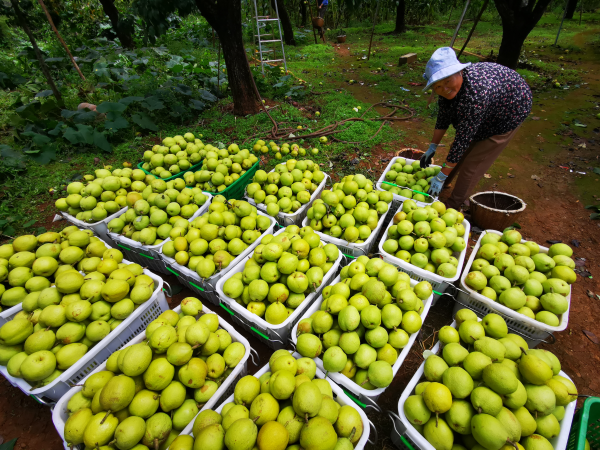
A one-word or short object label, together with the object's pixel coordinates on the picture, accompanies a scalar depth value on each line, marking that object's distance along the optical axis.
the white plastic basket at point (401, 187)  3.88
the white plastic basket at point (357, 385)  2.02
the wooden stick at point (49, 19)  5.92
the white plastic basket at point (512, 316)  2.41
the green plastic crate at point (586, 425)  1.81
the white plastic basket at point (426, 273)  2.83
